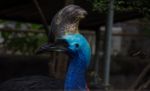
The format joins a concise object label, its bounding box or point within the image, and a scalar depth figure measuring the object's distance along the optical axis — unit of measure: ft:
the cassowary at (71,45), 13.06
